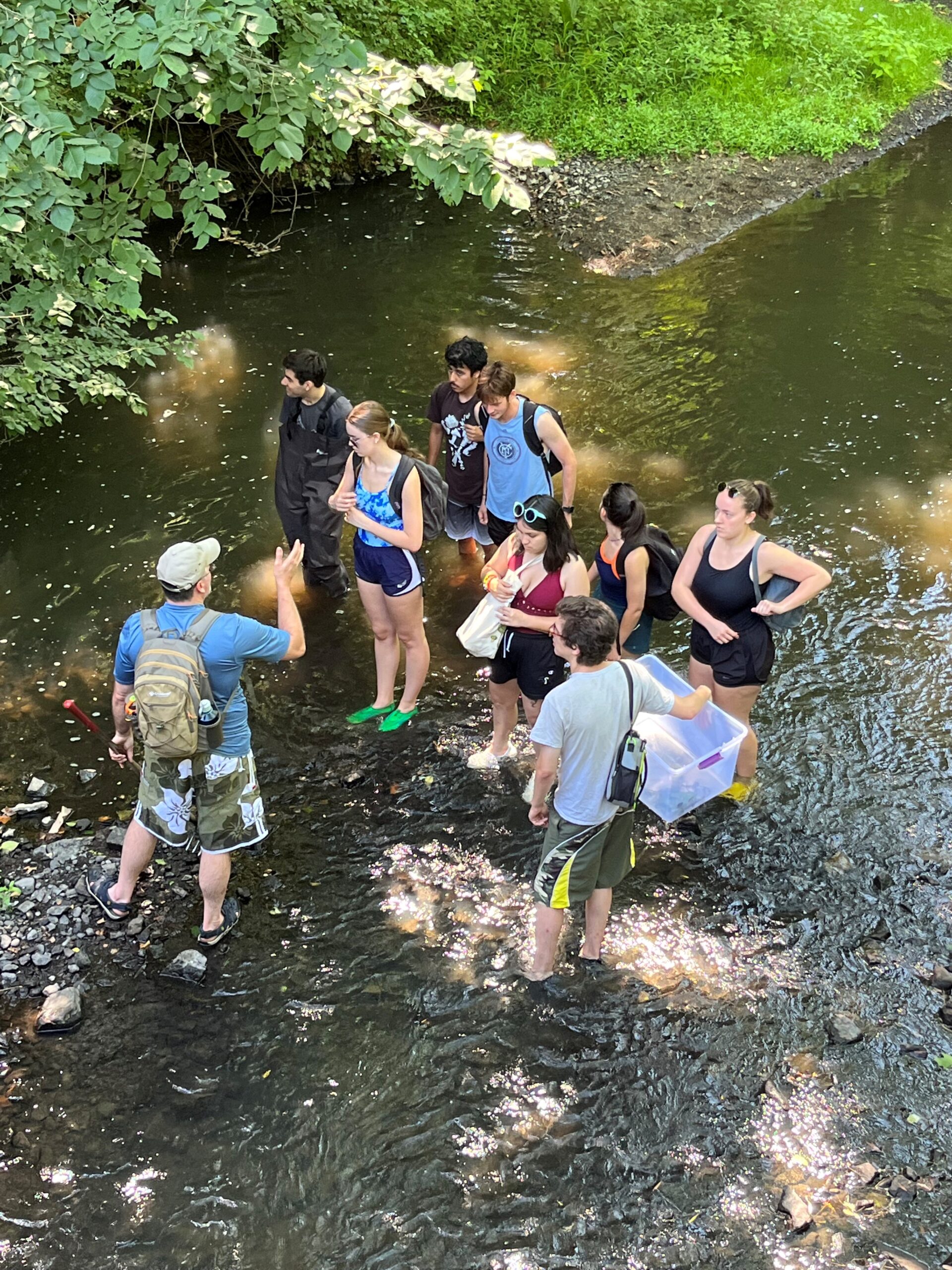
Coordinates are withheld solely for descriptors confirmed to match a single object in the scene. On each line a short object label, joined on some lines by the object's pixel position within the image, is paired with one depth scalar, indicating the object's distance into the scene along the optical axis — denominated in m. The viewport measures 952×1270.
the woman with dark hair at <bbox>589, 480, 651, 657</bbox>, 5.47
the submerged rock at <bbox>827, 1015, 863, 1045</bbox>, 4.70
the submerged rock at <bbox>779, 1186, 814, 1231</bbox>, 4.02
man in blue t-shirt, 4.63
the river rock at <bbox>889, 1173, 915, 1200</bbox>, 4.10
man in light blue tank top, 6.30
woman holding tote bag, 5.20
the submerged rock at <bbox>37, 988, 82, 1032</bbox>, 4.89
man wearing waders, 6.57
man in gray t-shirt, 4.30
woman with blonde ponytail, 5.91
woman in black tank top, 5.18
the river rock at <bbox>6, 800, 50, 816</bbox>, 6.14
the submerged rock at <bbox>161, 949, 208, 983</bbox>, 5.12
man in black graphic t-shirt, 6.58
